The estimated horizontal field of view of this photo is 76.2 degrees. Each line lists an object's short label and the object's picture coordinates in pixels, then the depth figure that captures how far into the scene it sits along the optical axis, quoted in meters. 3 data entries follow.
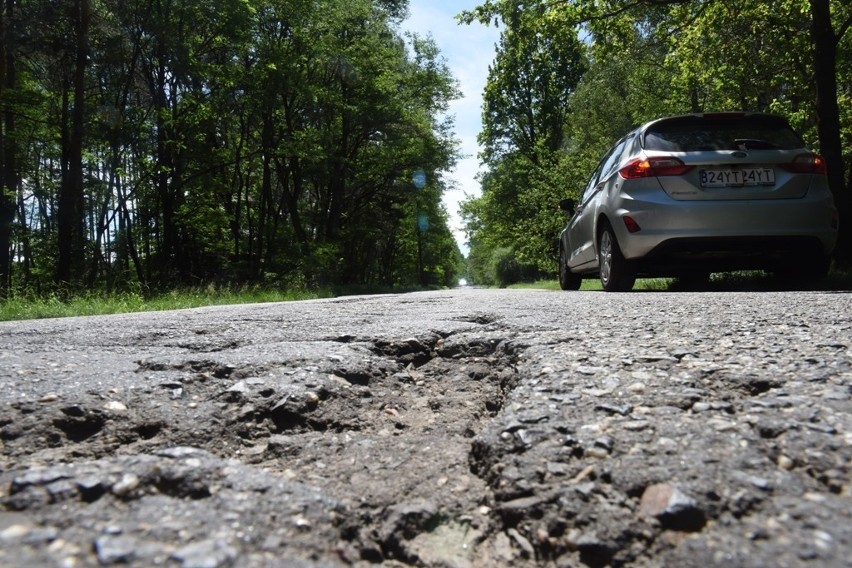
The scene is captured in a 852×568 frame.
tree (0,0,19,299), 12.63
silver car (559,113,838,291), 5.09
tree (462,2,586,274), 30.67
